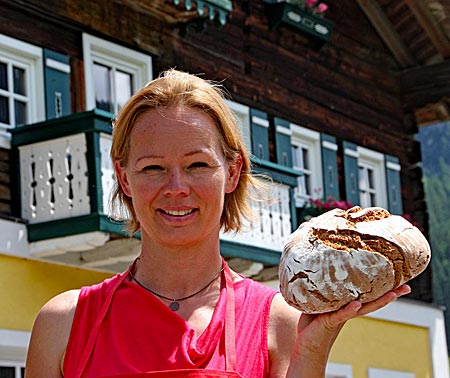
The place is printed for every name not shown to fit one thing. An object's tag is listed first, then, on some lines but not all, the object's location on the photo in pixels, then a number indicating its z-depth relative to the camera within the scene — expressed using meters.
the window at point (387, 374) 15.61
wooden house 11.06
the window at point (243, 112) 14.41
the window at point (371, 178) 17.11
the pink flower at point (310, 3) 15.64
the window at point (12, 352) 10.80
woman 2.94
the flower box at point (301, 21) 15.49
